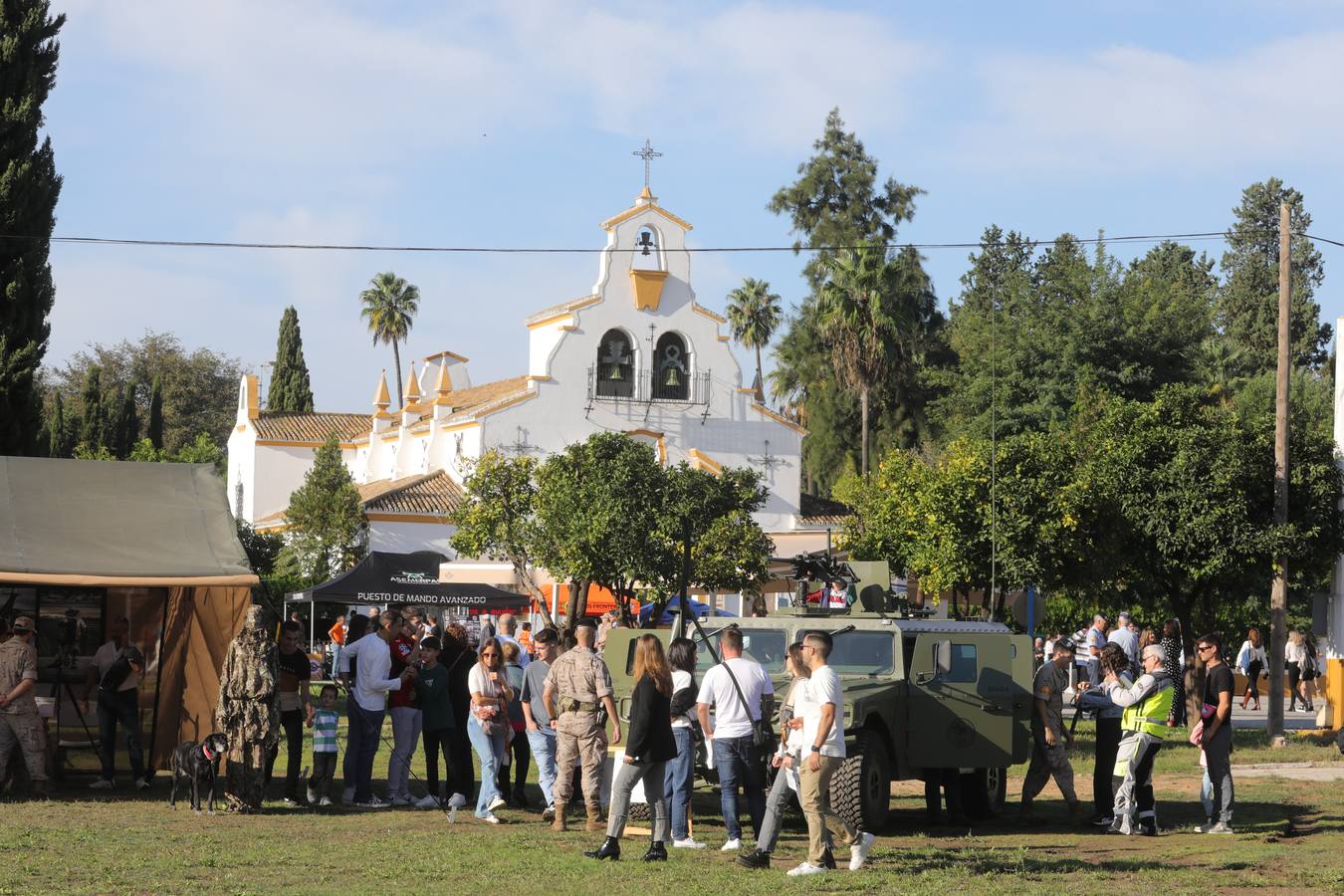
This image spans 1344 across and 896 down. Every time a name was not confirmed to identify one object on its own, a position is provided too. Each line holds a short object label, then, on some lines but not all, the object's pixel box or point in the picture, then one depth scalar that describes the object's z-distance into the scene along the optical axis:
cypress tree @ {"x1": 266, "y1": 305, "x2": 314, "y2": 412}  77.19
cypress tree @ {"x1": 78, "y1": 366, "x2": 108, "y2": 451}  63.41
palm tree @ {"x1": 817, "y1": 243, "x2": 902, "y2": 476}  62.41
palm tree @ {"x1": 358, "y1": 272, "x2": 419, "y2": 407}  89.00
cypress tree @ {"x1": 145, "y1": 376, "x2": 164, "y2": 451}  68.44
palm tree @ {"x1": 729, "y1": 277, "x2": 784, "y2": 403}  84.56
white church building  58.28
